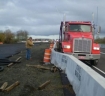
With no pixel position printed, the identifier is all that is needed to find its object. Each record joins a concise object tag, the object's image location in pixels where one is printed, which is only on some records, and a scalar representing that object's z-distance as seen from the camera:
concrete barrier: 2.98
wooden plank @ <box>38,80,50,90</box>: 4.85
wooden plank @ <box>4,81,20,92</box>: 4.67
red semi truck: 9.71
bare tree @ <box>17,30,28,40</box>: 100.76
